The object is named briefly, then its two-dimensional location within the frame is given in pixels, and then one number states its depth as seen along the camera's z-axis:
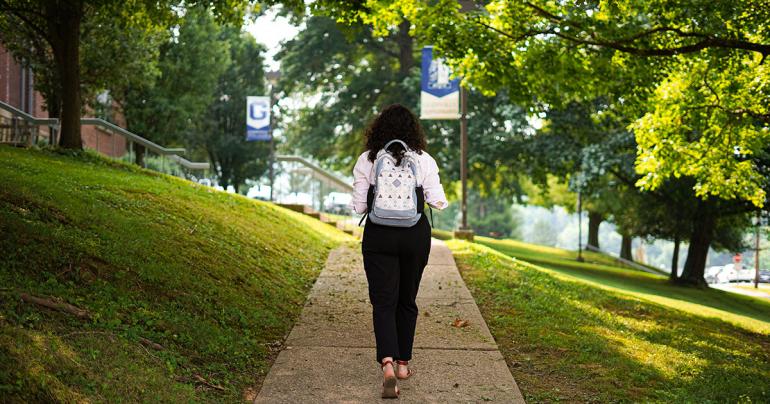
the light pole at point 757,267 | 53.72
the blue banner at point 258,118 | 31.39
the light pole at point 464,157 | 23.11
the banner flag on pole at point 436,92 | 20.92
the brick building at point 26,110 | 20.48
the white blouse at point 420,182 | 6.21
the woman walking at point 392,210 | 6.10
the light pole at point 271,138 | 25.97
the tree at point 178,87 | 31.56
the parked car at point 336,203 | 24.89
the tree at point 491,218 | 77.06
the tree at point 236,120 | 45.91
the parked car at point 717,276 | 76.62
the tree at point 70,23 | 16.62
